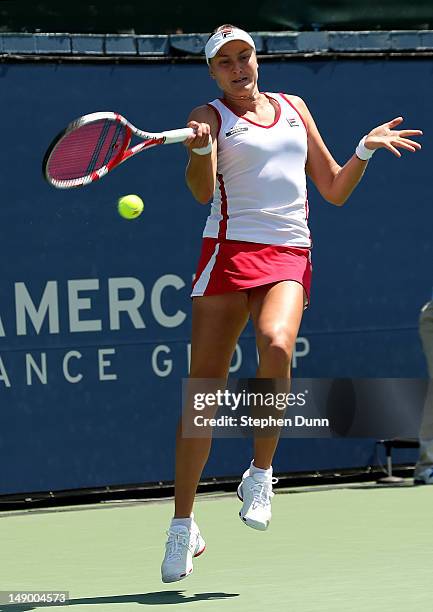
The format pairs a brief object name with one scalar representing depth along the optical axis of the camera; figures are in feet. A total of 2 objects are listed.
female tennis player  32.12
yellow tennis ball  34.58
